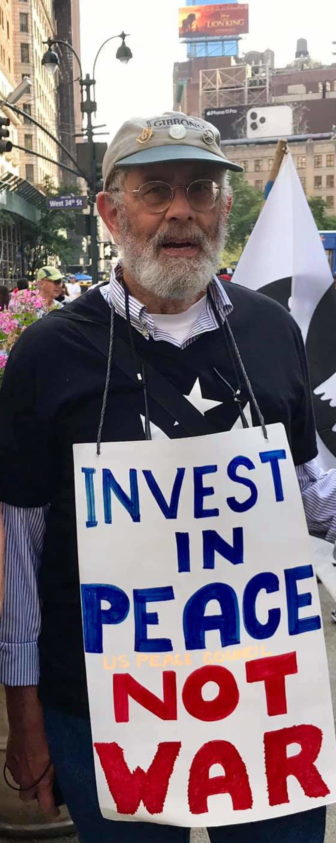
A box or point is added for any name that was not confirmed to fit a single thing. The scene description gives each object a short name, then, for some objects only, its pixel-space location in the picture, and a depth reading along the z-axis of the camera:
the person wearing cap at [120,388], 1.77
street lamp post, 17.17
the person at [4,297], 9.30
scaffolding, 119.44
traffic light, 15.29
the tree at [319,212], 71.69
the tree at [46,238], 50.88
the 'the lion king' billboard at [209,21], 135.25
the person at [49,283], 8.57
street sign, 21.88
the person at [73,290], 17.02
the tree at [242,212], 78.22
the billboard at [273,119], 103.50
